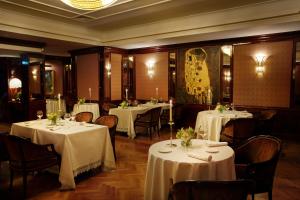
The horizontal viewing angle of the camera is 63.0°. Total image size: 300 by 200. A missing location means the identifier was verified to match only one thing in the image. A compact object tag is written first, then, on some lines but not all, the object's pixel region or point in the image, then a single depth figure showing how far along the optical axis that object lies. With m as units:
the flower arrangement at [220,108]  5.54
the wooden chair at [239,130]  4.45
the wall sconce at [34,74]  8.25
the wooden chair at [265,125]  4.99
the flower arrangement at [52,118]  4.05
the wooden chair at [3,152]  3.66
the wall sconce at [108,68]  8.53
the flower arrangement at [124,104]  6.79
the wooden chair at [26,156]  3.07
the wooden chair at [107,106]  7.53
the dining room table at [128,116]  6.37
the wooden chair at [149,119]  6.29
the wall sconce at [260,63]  6.50
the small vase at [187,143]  2.68
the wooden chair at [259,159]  2.39
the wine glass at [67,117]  4.44
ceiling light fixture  3.35
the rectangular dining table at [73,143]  3.35
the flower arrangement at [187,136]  2.67
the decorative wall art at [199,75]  7.33
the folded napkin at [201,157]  2.24
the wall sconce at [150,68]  8.73
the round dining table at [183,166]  2.19
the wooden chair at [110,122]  4.30
